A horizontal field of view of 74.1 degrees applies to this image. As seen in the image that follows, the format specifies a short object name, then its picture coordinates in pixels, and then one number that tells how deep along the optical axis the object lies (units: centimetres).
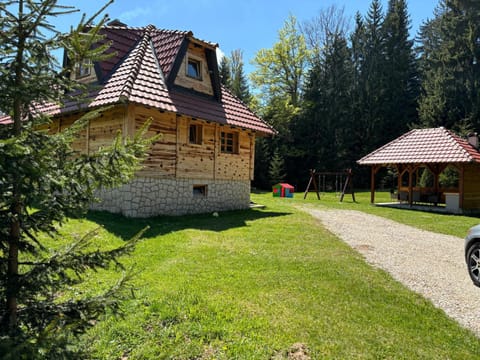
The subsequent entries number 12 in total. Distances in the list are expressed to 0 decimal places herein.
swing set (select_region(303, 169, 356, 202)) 3060
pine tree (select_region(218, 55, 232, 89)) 3734
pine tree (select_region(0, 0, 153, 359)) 184
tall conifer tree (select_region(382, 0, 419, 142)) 3462
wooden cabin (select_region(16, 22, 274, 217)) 1000
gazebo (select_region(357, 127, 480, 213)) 1548
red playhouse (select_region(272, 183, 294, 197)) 2300
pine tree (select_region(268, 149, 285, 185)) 2981
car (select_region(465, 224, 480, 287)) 525
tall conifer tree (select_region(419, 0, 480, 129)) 2925
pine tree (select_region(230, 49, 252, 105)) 3912
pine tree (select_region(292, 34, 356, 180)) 3375
